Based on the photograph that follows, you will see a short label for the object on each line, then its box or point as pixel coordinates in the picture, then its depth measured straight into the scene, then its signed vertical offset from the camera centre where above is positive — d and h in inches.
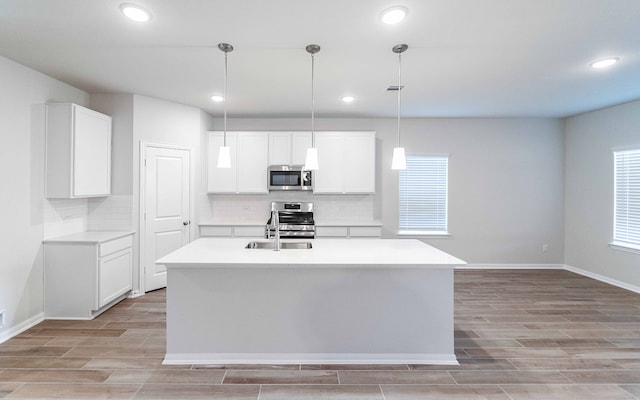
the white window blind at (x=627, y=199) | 177.6 +1.1
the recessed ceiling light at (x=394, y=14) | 87.6 +50.6
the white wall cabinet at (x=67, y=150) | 137.3 +19.3
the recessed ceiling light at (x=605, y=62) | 121.4 +52.5
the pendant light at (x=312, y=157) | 111.8 +14.2
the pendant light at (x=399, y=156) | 111.8 +14.9
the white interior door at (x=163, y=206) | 171.2 -5.4
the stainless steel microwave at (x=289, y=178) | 203.5 +12.2
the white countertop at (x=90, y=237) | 137.2 -18.4
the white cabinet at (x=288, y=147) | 205.0 +31.7
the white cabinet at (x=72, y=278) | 136.8 -34.5
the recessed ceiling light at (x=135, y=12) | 86.7 +50.2
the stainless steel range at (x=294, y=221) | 197.3 -14.6
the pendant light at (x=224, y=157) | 115.4 +14.1
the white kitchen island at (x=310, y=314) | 103.3 -37.1
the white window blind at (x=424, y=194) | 221.9 +3.2
